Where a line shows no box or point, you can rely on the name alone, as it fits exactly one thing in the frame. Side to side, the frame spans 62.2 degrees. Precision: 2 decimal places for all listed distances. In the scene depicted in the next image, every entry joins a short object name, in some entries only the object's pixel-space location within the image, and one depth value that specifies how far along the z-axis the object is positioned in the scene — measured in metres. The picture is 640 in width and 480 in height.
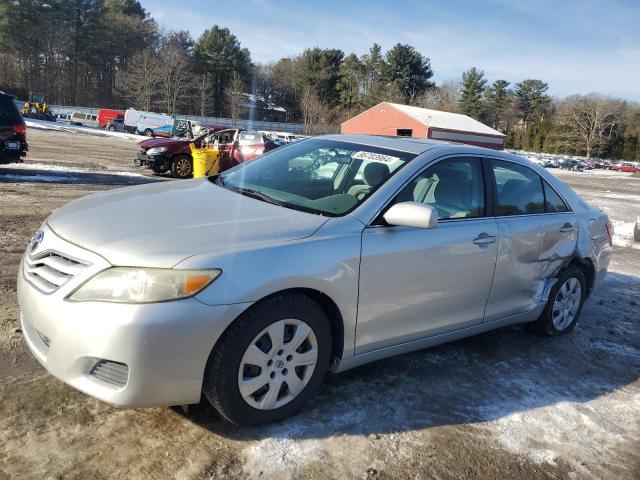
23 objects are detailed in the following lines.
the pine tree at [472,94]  91.56
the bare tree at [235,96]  72.22
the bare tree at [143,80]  66.44
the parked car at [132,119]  51.75
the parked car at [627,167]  67.25
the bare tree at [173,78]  67.25
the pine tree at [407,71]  84.00
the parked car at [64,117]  56.89
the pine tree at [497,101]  97.83
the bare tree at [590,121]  84.00
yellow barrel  13.75
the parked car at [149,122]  49.69
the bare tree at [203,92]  71.31
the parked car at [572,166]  62.19
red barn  51.56
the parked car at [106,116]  54.03
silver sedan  2.48
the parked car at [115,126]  53.19
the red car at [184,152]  14.58
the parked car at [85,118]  56.93
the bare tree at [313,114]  73.94
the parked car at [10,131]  10.55
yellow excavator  50.25
